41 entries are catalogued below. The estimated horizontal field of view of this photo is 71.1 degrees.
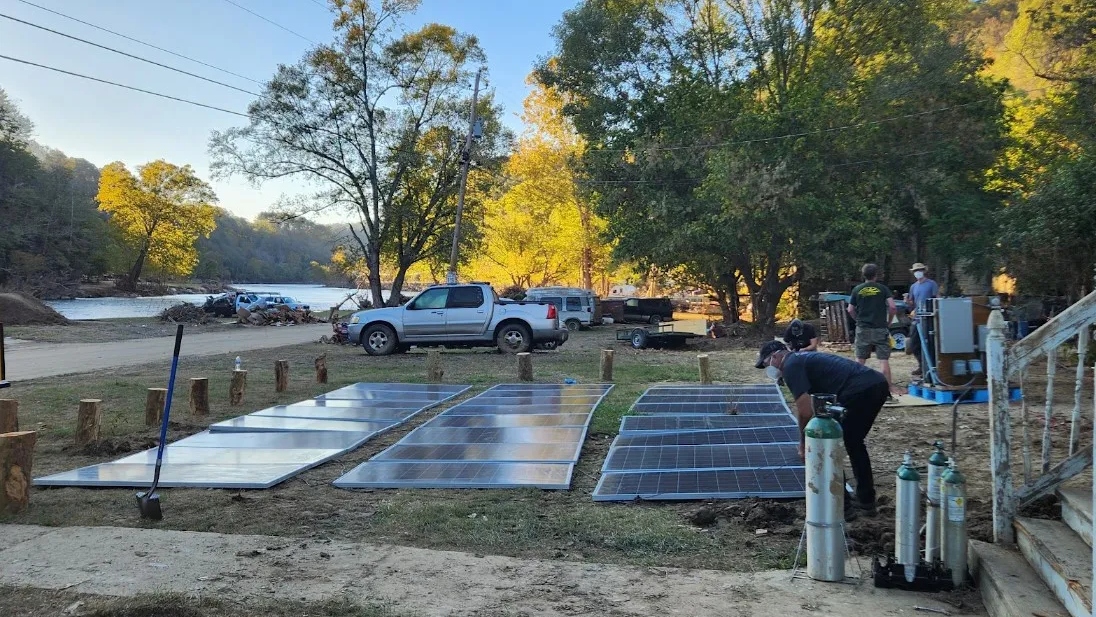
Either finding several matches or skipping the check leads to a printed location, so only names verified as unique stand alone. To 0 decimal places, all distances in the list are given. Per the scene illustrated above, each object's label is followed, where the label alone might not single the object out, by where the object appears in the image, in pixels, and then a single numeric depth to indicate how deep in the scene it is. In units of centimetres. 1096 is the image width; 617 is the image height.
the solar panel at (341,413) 984
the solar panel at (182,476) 656
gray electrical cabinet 995
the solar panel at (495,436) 823
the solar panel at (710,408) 955
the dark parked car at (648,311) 3684
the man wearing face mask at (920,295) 1100
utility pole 2720
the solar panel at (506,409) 996
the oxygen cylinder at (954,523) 401
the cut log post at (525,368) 1378
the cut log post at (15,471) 577
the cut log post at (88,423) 804
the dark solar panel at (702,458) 676
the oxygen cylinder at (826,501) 417
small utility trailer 2216
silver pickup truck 1894
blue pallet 984
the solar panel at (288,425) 902
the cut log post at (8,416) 753
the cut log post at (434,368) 1374
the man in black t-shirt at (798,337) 771
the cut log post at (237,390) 1090
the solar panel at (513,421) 910
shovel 563
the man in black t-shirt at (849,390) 526
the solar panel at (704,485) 593
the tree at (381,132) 3291
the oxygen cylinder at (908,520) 406
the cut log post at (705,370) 1312
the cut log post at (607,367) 1375
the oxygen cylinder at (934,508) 417
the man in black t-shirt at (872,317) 1055
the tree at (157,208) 7706
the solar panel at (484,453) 741
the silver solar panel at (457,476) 655
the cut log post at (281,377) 1230
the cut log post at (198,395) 1007
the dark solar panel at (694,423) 855
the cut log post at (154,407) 920
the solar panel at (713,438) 776
